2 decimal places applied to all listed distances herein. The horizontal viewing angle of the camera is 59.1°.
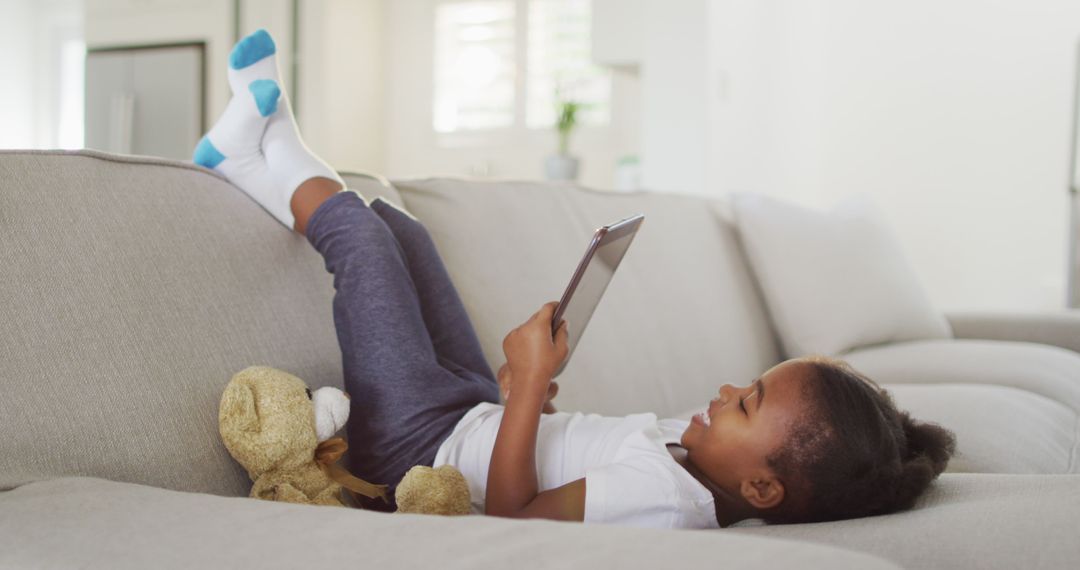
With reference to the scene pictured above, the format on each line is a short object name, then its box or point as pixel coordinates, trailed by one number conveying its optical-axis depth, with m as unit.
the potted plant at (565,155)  4.54
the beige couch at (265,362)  0.59
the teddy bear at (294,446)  0.94
